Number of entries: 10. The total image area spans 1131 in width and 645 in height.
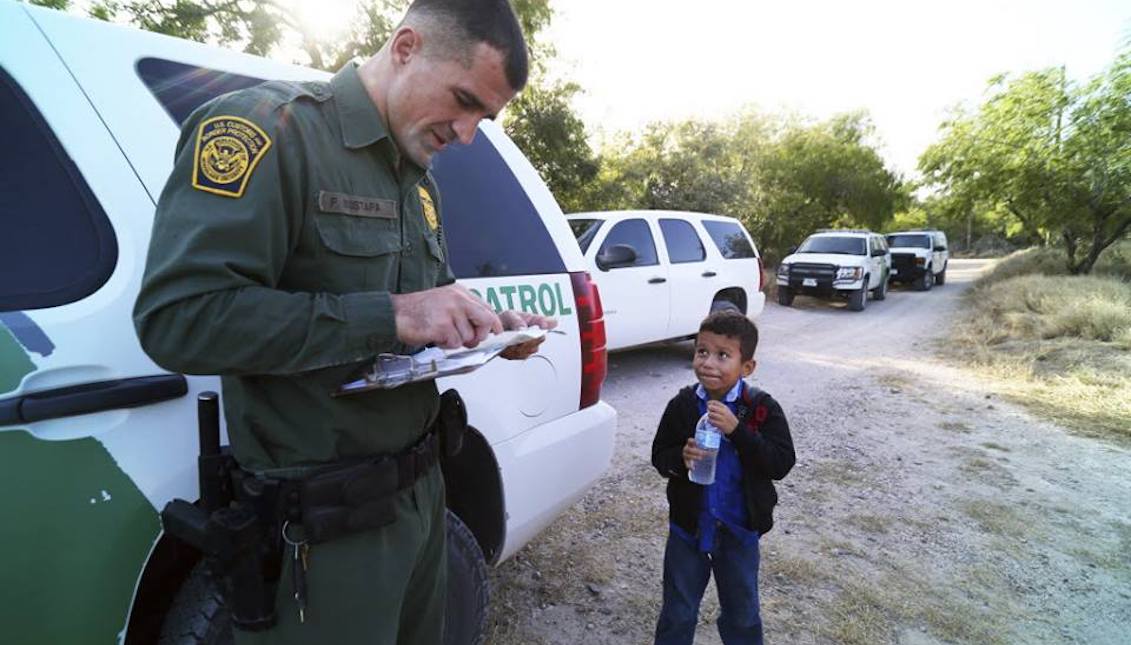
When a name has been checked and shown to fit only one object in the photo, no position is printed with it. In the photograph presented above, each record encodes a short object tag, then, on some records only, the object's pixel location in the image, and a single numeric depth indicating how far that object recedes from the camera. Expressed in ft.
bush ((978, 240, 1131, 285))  50.72
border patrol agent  2.82
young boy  6.37
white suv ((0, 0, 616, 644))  3.54
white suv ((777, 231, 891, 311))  40.65
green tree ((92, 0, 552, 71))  30.83
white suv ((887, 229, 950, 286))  59.31
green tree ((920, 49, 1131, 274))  43.06
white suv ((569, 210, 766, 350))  20.06
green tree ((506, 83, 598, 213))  43.09
